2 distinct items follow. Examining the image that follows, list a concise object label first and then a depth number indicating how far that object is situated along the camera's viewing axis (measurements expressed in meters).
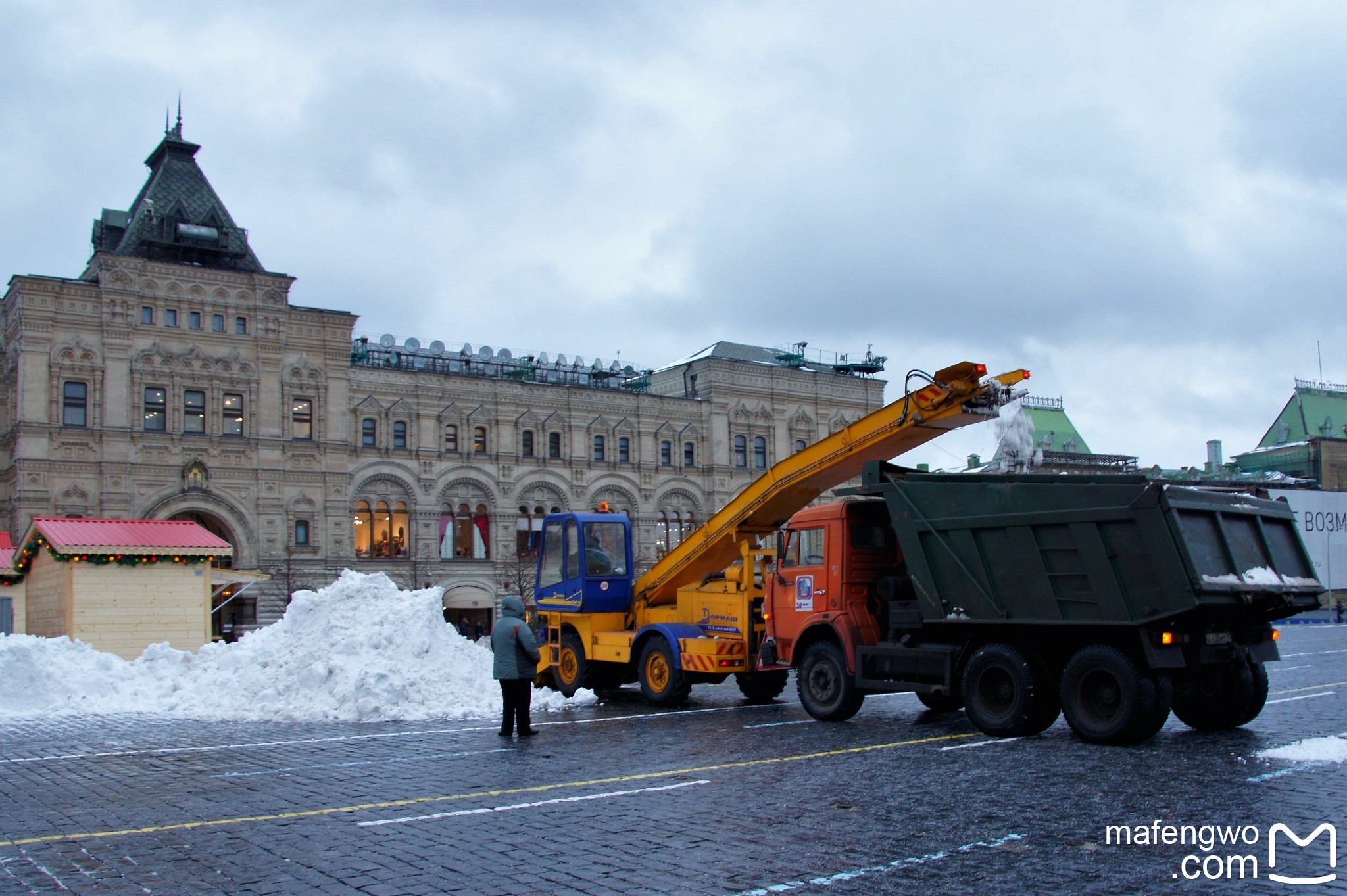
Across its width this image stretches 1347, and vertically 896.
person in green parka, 14.02
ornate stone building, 43.19
